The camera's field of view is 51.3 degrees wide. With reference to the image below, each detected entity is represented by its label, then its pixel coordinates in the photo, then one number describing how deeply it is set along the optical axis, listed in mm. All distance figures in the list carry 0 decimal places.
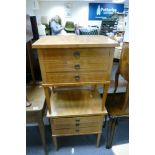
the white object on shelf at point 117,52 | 3173
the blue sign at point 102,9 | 7023
